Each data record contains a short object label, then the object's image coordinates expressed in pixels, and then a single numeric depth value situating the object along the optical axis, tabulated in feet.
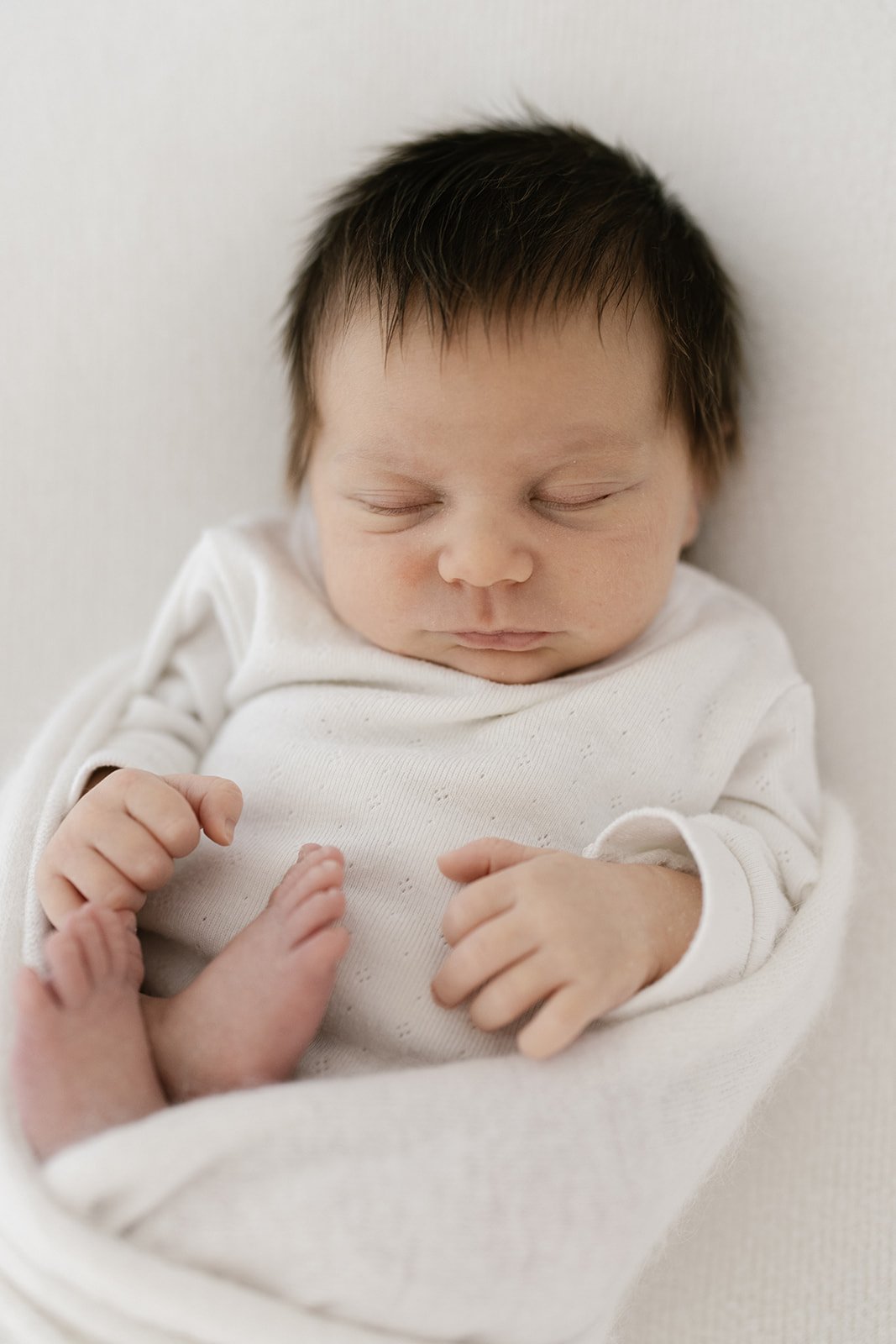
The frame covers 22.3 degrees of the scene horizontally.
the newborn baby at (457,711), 1.50
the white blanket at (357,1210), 1.42
